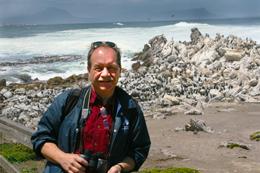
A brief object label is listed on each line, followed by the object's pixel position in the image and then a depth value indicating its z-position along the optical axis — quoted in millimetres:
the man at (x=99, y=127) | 3111
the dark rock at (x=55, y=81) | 27000
